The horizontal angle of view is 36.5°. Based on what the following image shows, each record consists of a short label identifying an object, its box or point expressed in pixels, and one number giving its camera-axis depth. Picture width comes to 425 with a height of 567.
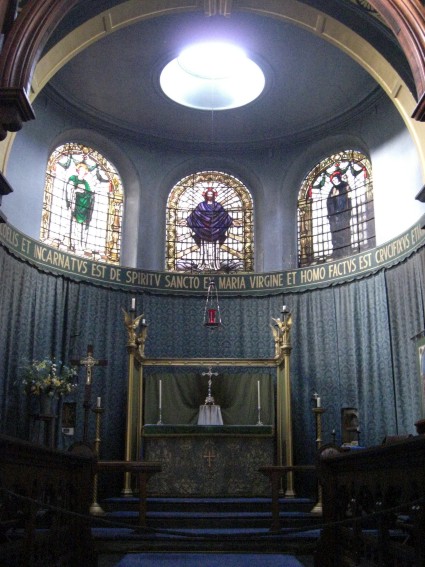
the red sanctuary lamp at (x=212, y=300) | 15.65
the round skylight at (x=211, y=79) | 15.54
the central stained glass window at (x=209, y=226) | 16.77
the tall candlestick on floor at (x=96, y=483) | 10.31
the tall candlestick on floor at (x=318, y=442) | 10.77
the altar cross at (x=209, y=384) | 13.10
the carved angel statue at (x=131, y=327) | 13.14
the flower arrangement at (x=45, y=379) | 12.05
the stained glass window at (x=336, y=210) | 15.36
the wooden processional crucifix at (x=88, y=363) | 12.24
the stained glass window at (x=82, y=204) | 15.33
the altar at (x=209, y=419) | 12.08
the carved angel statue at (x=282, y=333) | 13.25
